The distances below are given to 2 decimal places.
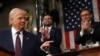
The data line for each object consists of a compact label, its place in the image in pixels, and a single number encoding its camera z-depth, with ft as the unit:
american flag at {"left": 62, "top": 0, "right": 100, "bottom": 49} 25.14
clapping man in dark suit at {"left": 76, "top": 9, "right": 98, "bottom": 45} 16.93
